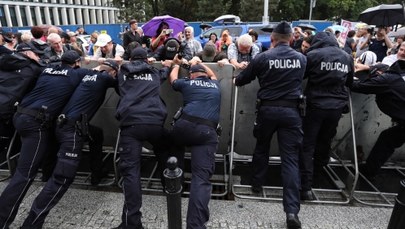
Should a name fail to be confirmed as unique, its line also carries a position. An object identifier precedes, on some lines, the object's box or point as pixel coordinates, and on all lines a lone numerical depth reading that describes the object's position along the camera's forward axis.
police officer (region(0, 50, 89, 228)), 3.07
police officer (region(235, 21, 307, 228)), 3.33
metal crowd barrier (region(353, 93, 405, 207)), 4.12
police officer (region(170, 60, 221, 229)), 2.97
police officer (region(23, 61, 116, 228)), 3.03
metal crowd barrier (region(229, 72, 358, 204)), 3.80
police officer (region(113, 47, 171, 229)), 3.03
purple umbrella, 6.57
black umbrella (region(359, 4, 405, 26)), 7.54
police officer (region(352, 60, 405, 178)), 3.64
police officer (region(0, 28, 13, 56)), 5.98
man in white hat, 5.46
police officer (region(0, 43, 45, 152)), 3.70
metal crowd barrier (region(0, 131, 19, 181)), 4.00
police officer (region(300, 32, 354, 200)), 3.53
